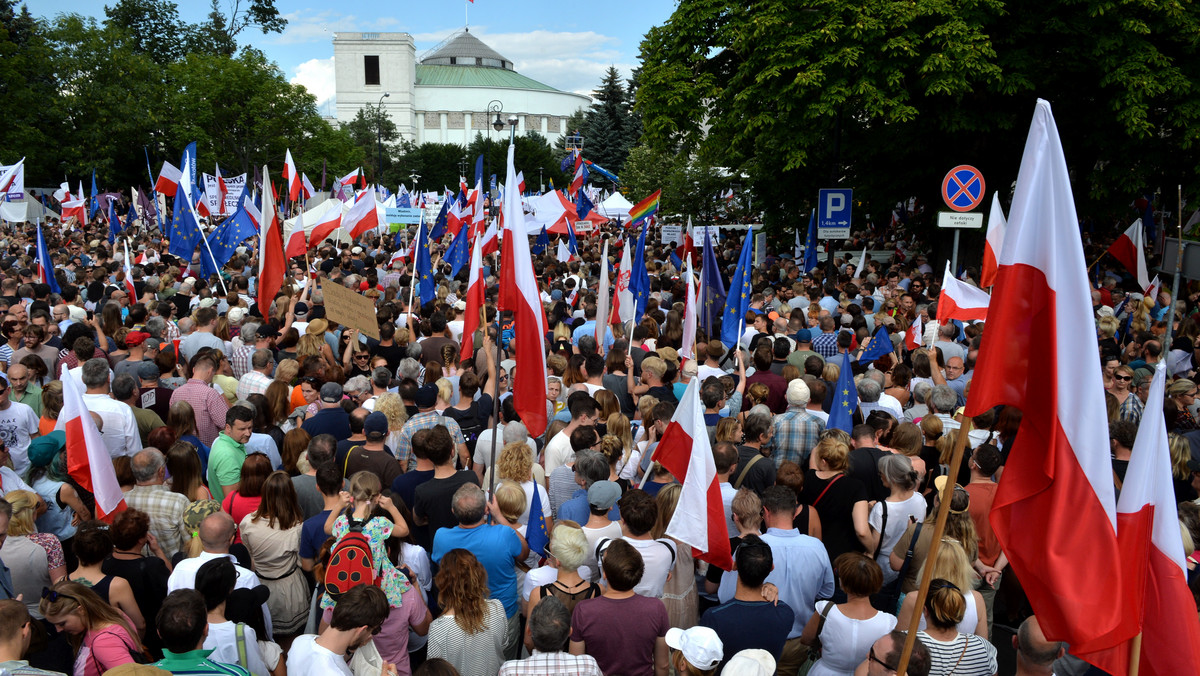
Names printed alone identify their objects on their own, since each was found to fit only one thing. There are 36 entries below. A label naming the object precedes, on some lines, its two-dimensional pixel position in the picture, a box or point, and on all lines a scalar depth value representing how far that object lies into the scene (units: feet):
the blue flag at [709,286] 35.83
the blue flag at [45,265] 41.24
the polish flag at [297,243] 42.69
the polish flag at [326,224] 50.49
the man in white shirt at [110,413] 20.80
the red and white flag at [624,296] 37.37
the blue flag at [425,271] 42.16
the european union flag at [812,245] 60.19
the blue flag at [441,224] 61.57
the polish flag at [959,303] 31.32
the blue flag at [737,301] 31.60
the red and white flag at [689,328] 25.99
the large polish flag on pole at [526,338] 18.22
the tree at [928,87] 51.93
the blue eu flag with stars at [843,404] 22.72
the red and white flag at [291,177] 60.54
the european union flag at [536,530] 16.76
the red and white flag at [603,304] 31.72
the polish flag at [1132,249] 44.60
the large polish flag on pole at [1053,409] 9.70
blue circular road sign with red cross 41.19
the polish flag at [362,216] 54.85
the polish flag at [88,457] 15.80
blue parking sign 53.98
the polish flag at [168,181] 64.54
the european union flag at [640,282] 37.76
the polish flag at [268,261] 32.07
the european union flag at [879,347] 29.71
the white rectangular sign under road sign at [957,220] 40.11
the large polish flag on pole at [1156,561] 10.16
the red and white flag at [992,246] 33.78
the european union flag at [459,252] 49.80
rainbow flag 56.60
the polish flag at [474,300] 27.35
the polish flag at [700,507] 15.12
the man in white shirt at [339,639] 11.80
